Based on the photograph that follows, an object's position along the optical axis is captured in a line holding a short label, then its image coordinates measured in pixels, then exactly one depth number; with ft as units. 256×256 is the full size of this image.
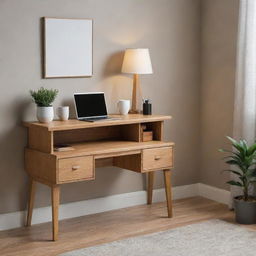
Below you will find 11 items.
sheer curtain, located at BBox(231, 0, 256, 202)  14.35
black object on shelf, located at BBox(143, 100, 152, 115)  14.51
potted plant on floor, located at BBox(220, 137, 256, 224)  13.76
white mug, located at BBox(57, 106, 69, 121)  13.47
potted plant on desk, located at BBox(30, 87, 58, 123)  13.07
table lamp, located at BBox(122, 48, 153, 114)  14.44
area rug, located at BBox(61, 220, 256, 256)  11.91
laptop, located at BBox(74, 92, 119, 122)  13.83
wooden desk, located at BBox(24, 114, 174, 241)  12.57
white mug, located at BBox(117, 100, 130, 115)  14.45
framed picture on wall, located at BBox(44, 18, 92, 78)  13.64
